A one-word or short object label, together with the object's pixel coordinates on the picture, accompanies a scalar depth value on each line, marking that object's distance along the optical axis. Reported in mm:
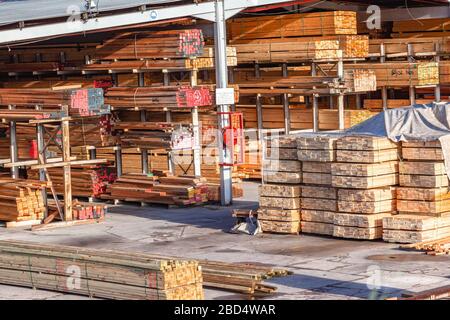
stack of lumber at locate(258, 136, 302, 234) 24906
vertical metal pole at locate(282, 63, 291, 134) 34062
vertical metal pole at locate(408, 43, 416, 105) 34812
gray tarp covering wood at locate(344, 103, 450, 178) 23828
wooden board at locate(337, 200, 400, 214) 23594
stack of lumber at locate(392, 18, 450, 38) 35969
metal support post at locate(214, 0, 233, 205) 29312
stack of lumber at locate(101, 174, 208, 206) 30078
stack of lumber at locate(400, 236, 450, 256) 21875
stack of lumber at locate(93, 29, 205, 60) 30125
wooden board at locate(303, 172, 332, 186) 24391
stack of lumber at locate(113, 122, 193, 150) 30891
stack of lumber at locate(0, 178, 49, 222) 27781
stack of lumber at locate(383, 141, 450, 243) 23109
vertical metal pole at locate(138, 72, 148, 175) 32188
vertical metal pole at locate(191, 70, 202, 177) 30766
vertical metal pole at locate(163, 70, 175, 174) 31286
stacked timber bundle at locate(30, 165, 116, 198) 31800
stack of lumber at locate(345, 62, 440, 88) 33750
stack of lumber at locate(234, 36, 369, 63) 32531
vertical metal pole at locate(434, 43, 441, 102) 34781
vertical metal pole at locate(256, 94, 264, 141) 34900
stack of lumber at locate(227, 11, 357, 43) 32906
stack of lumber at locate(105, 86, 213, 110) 30234
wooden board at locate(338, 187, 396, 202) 23578
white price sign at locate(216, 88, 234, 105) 29344
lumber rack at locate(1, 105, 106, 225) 27656
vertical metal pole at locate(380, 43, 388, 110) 35188
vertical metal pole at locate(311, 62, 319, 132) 33594
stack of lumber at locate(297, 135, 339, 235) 24266
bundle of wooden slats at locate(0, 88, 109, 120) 28545
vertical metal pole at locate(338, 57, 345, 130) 32750
